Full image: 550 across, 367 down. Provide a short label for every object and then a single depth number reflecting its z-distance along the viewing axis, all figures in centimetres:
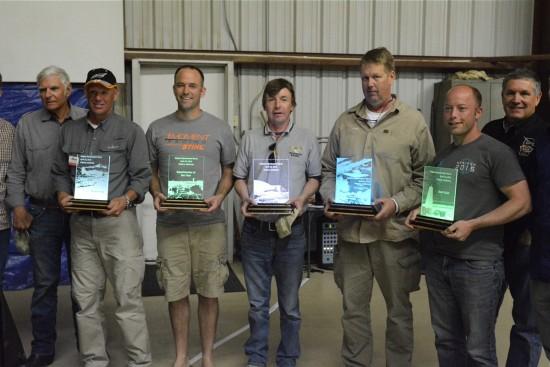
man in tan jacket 239
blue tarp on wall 440
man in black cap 253
